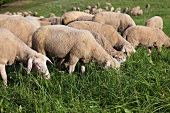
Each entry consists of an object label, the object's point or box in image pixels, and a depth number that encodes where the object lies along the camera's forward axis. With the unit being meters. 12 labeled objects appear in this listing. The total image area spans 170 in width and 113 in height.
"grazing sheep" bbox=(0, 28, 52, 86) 7.69
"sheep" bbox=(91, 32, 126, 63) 9.10
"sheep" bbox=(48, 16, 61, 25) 15.09
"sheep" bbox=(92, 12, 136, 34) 14.66
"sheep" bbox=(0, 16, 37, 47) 10.73
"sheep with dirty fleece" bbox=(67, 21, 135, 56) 10.98
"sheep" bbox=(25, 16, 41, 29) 11.50
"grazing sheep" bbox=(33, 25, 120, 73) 8.28
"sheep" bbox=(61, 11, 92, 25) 14.88
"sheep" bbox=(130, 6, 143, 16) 25.86
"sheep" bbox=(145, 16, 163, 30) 15.51
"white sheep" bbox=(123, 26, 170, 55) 11.70
